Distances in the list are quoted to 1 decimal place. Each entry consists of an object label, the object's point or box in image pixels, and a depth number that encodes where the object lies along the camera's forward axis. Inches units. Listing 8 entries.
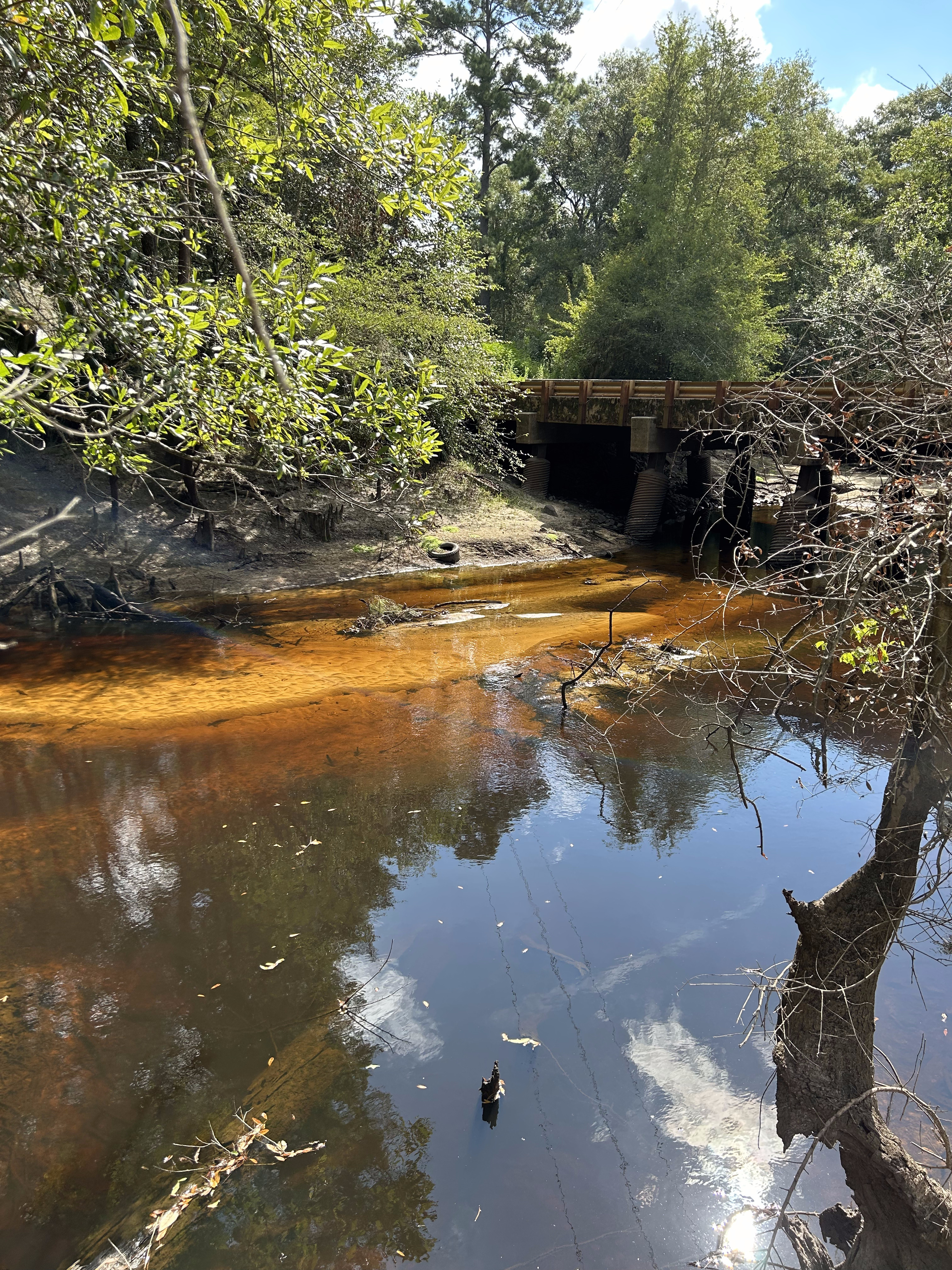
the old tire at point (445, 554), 762.2
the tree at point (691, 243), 1079.0
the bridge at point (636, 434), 761.6
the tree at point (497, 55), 1316.4
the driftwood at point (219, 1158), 142.0
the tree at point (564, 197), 1558.8
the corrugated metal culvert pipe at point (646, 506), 887.7
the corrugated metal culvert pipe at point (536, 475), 936.3
